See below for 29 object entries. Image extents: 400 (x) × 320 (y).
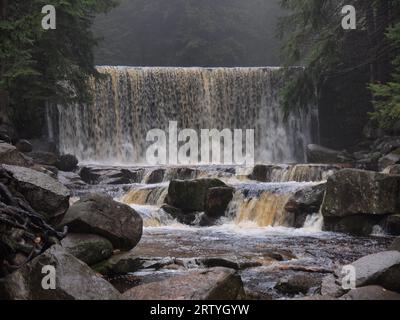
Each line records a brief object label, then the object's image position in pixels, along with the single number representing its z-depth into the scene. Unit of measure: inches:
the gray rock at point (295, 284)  301.3
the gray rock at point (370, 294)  252.7
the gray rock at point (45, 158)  848.9
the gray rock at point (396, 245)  347.5
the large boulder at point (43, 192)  339.3
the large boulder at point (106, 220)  374.6
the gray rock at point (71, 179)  772.0
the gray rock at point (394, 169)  625.1
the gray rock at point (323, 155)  957.2
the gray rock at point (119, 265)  342.0
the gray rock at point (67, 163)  901.8
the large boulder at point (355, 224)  520.1
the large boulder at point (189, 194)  631.8
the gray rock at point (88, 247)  344.5
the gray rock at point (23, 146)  808.3
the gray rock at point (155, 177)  845.8
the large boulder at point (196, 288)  237.3
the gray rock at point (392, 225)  504.7
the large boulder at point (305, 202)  571.2
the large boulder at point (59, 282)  225.0
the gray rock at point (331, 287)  274.8
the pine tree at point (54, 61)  696.4
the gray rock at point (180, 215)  616.4
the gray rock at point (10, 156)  441.7
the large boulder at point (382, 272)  270.7
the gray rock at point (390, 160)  727.2
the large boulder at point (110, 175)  855.3
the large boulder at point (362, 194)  520.4
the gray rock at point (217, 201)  625.0
